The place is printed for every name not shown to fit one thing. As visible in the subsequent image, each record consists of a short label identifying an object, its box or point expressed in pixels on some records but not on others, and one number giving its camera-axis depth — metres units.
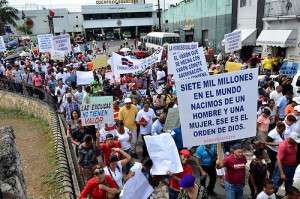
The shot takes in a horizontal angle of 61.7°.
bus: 28.62
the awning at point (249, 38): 19.94
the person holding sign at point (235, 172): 4.46
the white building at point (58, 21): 63.06
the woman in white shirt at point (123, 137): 5.96
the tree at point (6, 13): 54.22
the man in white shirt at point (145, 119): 6.95
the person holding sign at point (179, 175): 4.41
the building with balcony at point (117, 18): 59.31
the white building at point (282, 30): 16.14
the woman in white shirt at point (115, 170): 4.28
